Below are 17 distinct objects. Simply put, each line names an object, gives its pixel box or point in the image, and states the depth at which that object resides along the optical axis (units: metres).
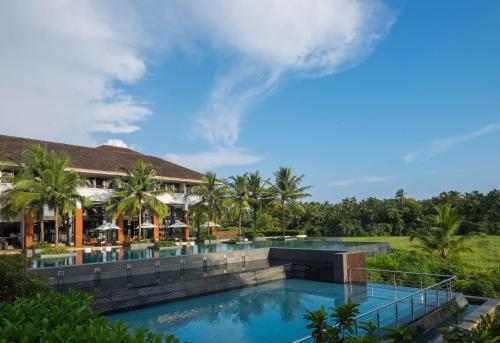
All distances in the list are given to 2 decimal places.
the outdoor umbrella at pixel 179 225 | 36.91
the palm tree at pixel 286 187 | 43.00
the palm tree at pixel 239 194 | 39.88
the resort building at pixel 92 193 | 30.44
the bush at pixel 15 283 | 6.17
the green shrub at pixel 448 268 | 15.19
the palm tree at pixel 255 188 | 41.22
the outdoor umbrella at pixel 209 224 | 36.83
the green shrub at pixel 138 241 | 32.32
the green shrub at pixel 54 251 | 24.67
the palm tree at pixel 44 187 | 25.47
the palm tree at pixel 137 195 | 32.66
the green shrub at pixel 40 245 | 25.55
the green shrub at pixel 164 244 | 31.81
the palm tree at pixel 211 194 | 36.84
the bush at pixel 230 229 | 48.43
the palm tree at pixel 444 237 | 22.19
